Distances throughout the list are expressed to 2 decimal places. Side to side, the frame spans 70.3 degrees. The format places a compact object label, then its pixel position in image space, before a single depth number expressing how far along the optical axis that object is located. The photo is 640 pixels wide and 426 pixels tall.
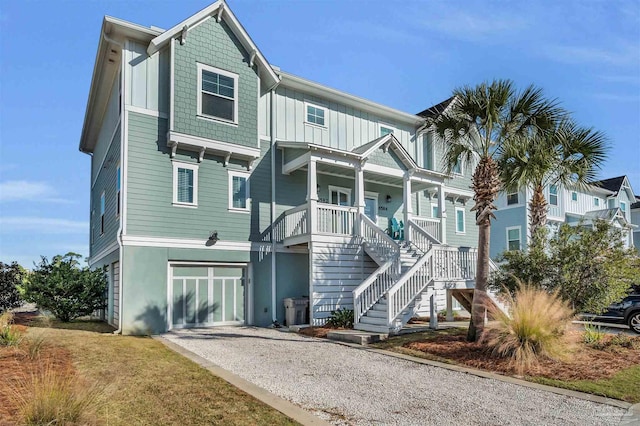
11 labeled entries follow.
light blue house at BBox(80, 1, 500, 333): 13.78
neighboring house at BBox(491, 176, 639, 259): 27.86
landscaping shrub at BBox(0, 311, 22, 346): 9.20
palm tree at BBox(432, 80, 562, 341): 10.91
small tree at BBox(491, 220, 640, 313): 10.98
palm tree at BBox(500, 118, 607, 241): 11.75
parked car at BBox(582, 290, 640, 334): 14.78
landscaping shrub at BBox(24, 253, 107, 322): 15.09
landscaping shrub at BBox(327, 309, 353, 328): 13.84
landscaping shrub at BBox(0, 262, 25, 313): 19.69
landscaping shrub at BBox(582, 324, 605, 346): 10.55
